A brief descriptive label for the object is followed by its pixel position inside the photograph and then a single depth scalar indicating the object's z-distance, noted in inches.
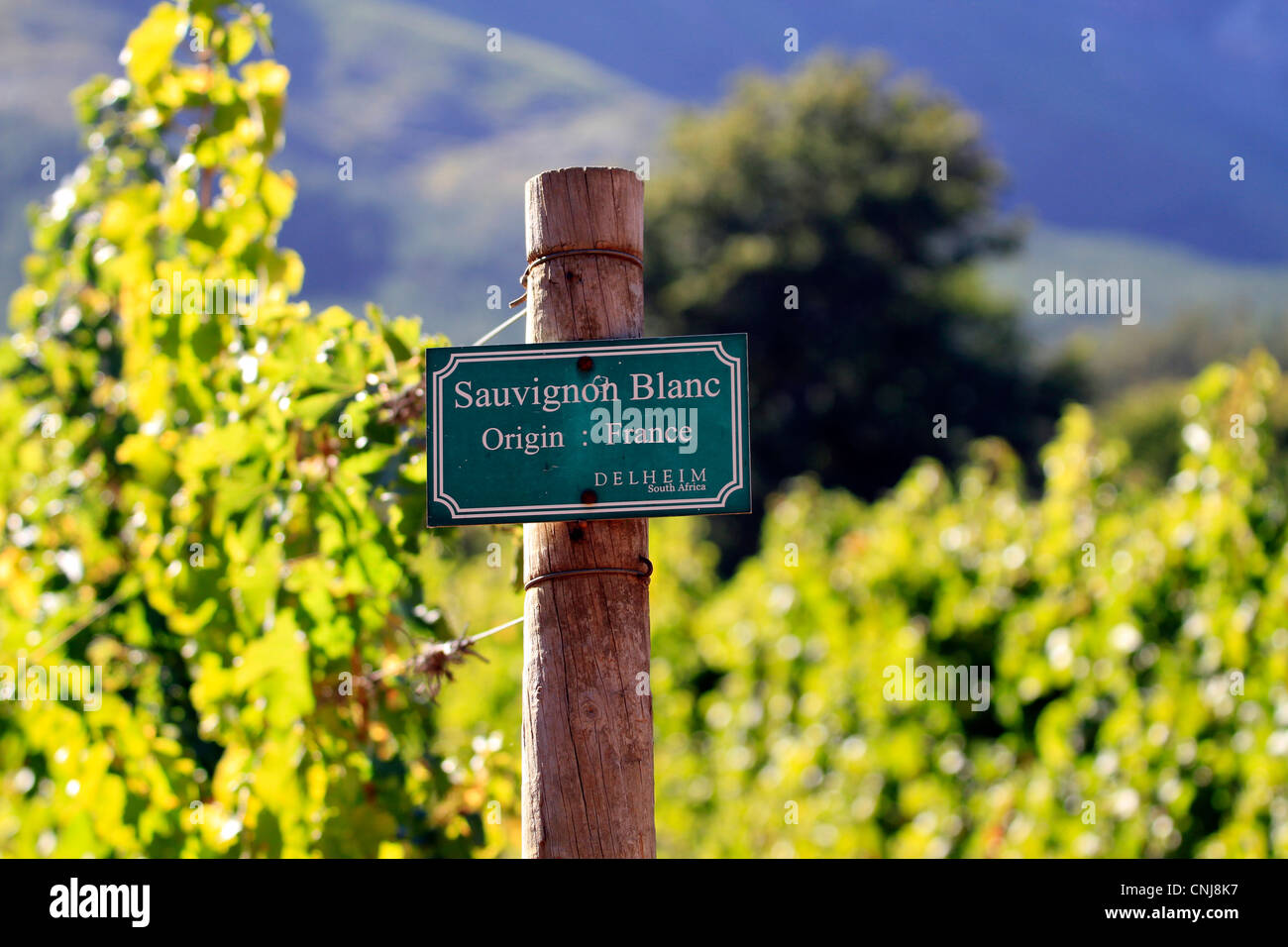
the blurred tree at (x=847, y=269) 992.9
